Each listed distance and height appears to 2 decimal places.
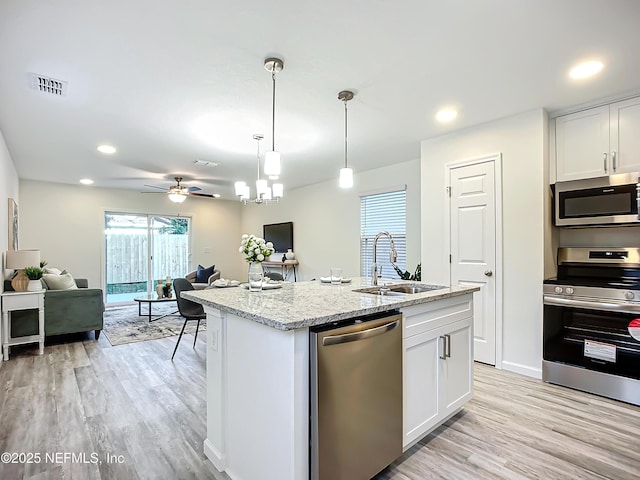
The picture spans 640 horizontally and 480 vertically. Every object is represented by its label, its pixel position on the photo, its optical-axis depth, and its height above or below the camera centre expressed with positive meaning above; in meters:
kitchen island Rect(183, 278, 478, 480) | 1.40 -0.65
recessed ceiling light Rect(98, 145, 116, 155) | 4.08 +1.20
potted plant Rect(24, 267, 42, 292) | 3.93 -0.41
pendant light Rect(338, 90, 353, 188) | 2.73 +0.60
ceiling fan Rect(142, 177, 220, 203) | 5.50 +0.85
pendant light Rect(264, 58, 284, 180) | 2.49 +0.63
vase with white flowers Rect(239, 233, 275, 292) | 2.44 -0.09
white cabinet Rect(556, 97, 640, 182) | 2.75 +0.88
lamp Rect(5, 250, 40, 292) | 3.85 -0.23
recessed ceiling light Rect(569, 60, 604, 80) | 2.33 +1.25
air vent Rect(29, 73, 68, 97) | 2.43 +1.21
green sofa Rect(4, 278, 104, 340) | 3.97 -0.89
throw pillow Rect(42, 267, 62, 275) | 5.09 -0.43
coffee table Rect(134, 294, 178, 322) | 5.51 -0.96
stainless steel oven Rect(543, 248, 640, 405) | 2.59 -0.71
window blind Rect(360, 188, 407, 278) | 5.06 +0.27
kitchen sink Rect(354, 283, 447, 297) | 2.60 -0.36
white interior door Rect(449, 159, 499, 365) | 3.36 +0.01
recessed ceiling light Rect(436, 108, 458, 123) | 3.10 +1.23
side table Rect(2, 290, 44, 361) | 3.63 -0.74
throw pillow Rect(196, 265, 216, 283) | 7.04 -0.67
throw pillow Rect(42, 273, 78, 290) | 4.36 -0.51
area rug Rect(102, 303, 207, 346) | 4.54 -1.29
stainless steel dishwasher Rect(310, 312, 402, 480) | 1.41 -0.73
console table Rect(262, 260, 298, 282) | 6.96 -0.51
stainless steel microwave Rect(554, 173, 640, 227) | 2.70 +0.35
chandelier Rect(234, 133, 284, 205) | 3.80 +0.63
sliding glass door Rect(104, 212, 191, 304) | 7.11 -0.20
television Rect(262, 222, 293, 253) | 7.20 +0.18
